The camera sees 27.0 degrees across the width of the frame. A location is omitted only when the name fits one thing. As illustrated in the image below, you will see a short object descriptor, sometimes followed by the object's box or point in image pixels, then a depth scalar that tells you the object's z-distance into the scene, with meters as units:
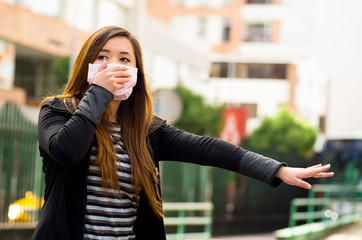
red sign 27.94
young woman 2.62
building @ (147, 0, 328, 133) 51.22
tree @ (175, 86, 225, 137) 33.72
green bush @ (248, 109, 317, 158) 41.66
